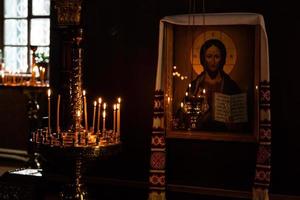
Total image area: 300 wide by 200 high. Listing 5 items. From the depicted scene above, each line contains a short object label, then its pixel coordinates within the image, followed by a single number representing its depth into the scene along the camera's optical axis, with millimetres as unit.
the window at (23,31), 8977
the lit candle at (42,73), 7607
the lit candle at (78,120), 5418
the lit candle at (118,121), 5387
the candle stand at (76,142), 5105
